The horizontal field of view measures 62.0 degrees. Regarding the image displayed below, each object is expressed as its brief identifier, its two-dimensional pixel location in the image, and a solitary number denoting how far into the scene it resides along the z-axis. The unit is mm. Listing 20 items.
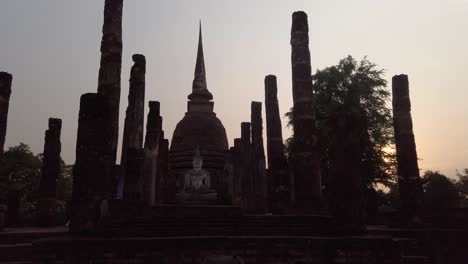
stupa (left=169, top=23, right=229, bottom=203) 32938
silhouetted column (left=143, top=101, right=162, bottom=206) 15859
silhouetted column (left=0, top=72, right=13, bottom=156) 12522
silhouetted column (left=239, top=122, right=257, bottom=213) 18625
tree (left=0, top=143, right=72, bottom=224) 33781
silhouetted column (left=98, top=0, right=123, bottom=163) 13562
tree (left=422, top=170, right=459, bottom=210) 27359
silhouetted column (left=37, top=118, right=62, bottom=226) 15359
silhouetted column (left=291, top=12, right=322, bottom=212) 13875
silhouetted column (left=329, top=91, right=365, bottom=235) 8922
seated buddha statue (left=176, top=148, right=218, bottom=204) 24859
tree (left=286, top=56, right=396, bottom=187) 23719
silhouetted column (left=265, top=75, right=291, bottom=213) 15508
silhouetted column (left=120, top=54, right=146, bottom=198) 15359
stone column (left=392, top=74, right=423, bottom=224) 14305
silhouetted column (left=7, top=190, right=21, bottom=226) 16219
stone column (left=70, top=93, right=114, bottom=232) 9047
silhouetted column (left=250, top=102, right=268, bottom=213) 19734
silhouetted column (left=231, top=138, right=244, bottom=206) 20250
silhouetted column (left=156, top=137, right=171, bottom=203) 19234
